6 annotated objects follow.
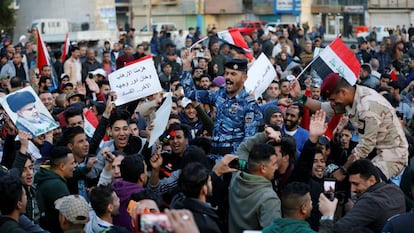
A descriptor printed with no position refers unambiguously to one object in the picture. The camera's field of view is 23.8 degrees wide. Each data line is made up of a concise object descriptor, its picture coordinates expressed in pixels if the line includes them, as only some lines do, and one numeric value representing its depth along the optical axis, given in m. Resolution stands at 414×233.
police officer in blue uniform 9.73
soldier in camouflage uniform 8.85
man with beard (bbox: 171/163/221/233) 6.70
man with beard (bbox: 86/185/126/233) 7.71
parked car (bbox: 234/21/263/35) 44.29
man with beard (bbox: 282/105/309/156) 10.30
